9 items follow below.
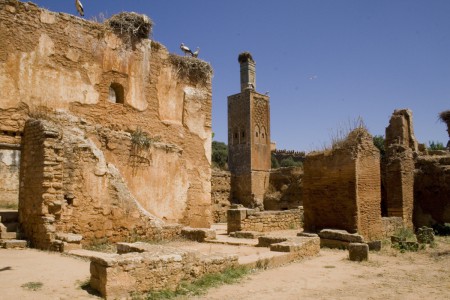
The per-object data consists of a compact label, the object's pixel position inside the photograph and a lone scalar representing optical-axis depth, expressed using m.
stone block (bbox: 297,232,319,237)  9.86
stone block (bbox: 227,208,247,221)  12.35
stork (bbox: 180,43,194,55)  13.25
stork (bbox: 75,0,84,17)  10.61
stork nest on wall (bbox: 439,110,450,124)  20.08
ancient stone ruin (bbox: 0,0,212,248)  8.21
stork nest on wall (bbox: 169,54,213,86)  12.66
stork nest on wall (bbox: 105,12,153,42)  11.17
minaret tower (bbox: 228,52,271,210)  28.23
